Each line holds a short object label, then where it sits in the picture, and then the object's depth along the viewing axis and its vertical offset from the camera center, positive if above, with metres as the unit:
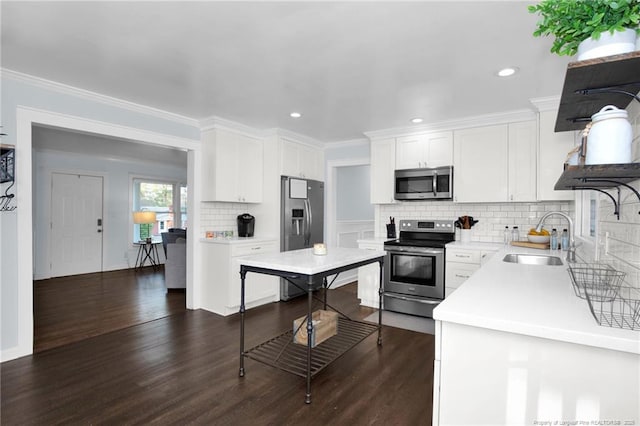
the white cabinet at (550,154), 3.39 +0.60
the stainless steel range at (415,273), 3.82 -0.73
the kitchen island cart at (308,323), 2.28 -0.82
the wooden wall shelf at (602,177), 1.03 +0.13
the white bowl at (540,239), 3.37 -0.27
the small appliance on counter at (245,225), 4.60 -0.19
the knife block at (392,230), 4.61 -0.25
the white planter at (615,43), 0.99 +0.50
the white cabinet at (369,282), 4.29 -0.91
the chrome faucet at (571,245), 2.39 -0.26
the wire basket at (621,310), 1.00 -0.33
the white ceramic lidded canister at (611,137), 1.03 +0.23
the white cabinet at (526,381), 0.94 -0.52
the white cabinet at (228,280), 4.00 -0.85
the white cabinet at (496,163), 3.71 +0.57
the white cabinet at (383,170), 4.55 +0.58
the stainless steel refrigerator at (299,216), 4.70 -0.07
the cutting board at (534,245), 3.28 -0.32
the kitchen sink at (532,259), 2.59 -0.37
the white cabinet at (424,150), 4.20 +0.79
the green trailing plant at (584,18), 0.95 +0.59
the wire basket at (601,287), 1.26 -0.30
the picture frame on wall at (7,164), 2.60 +0.36
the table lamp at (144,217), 7.09 -0.14
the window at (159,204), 7.50 +0.17
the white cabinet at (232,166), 4.16 +0.58
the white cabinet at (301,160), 4.80 +0.78
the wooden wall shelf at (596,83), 1.00 +0.44
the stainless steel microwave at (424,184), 4.15 +0.36
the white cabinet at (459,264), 3.63 -0.58
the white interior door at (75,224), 6.25 -0.27
